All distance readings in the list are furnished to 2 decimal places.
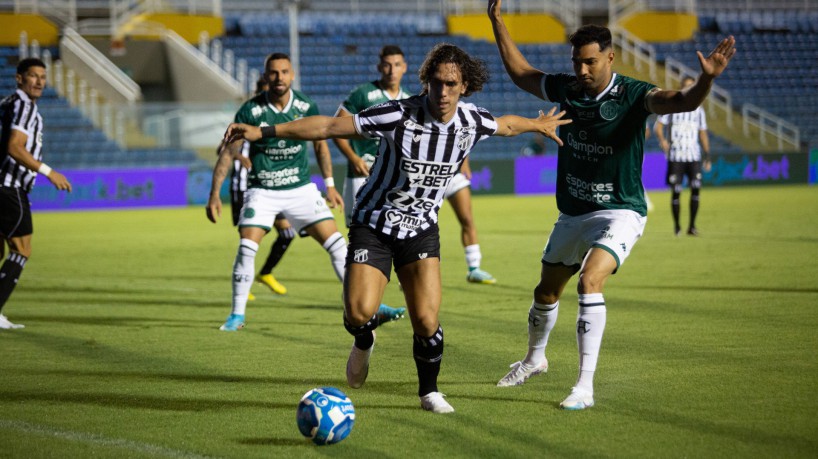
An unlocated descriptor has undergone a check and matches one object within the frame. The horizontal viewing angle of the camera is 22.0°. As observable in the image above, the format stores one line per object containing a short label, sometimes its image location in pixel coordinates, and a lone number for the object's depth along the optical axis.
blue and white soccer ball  9.92
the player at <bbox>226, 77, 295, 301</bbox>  22.15
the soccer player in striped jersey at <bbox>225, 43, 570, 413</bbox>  11.36
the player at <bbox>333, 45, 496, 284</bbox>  19.85
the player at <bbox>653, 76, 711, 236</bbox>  32.91
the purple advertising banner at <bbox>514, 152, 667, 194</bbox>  57.33
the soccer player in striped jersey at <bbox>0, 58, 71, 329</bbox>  17.33
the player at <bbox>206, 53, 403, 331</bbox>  17.56
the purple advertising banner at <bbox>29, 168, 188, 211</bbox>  49.29
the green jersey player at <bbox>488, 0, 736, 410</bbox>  11.68
